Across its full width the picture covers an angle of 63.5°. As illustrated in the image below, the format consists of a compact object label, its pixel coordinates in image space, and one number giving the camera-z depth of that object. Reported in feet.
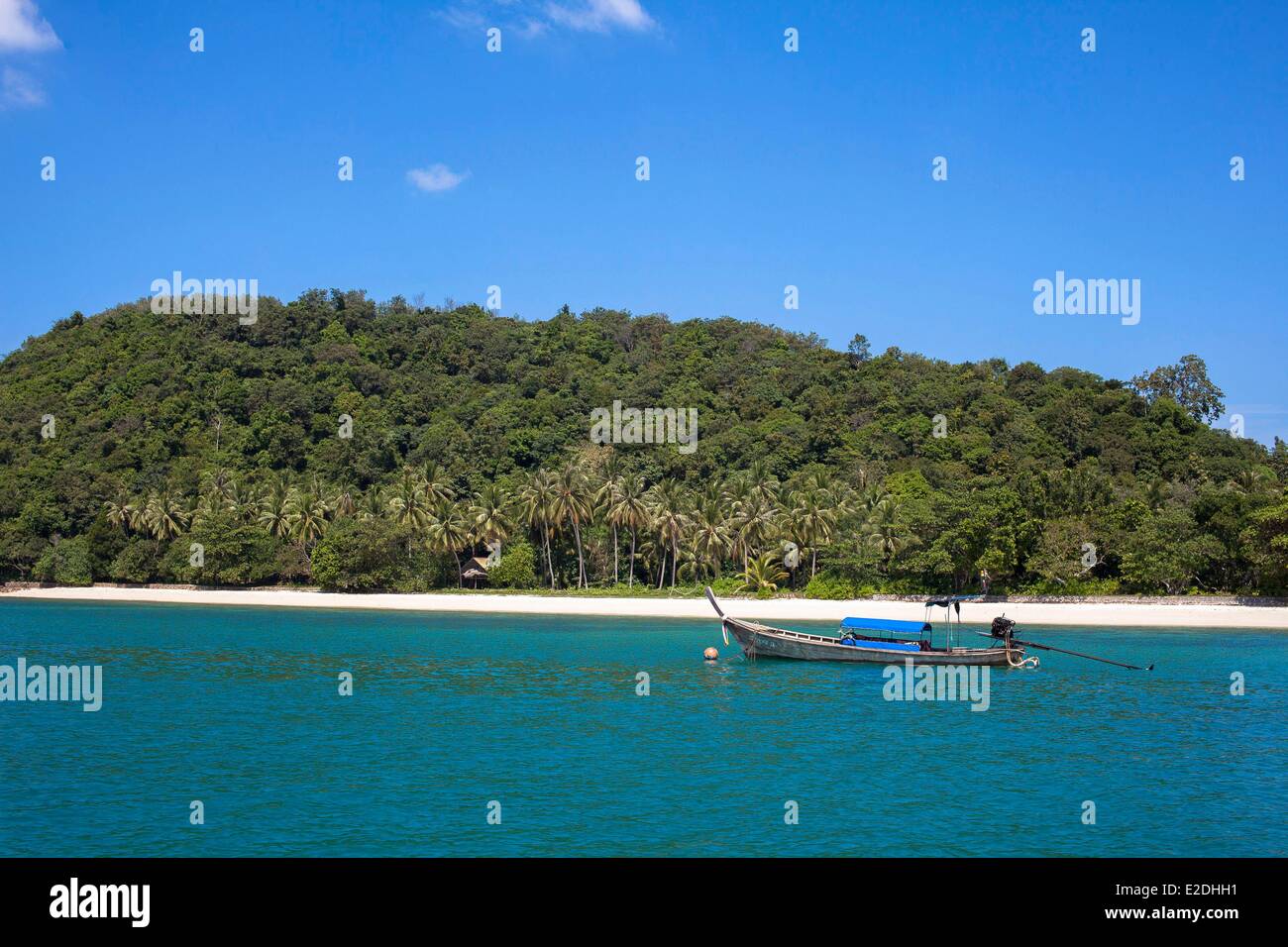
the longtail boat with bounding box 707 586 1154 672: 120.67
